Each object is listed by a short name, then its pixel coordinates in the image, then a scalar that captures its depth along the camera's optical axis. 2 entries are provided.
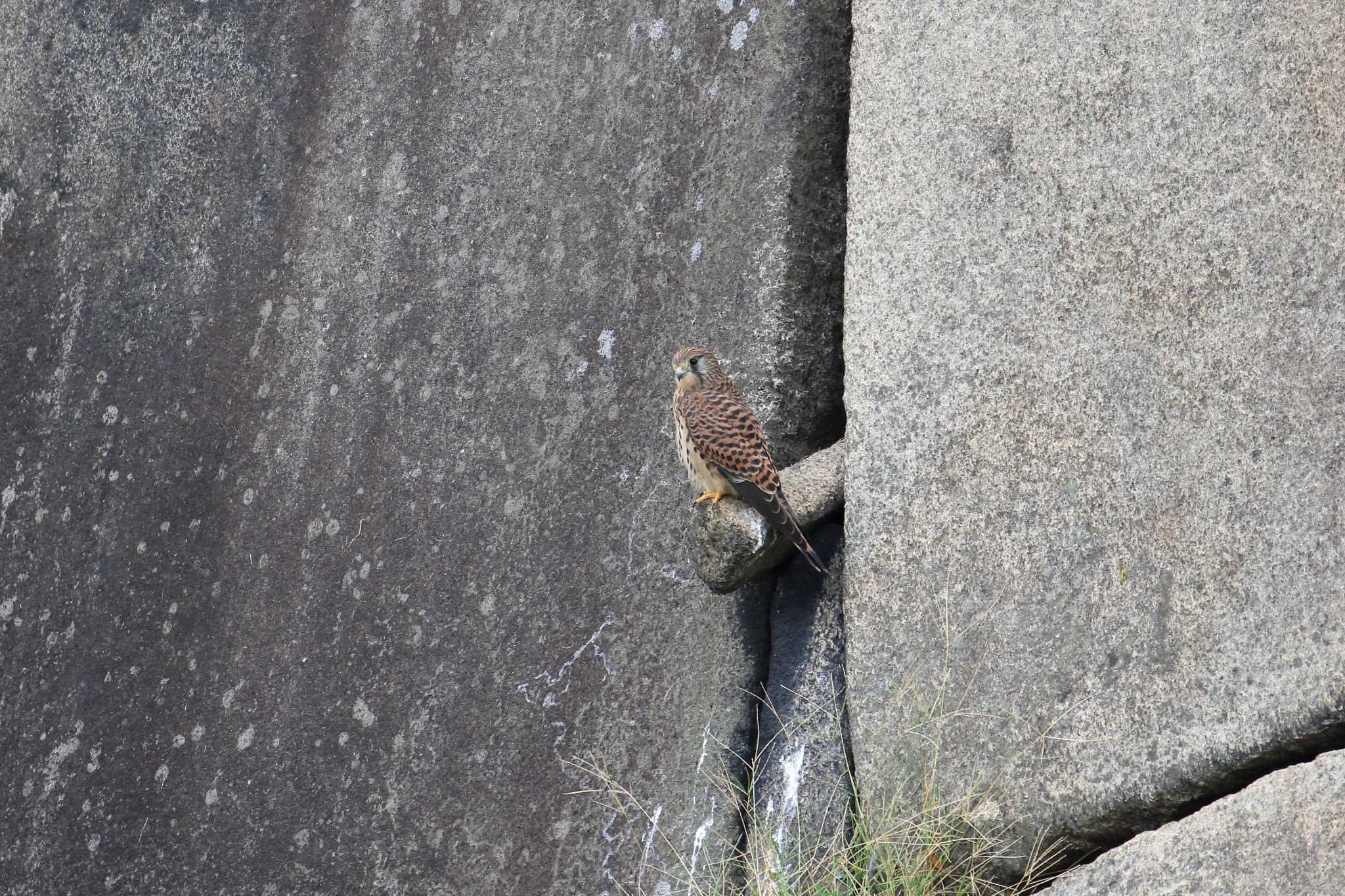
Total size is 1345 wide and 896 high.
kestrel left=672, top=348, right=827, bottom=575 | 21.08
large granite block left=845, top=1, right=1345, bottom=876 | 20.76
